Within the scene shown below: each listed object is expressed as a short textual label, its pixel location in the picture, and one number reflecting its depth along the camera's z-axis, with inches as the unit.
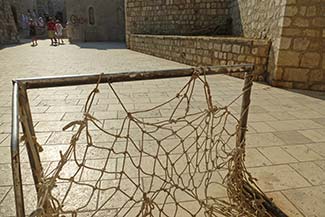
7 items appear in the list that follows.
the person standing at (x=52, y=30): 639.8
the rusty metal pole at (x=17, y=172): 41.7
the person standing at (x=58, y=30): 672.5
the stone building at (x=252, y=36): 201.2
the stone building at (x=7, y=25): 644.8
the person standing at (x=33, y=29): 683.4
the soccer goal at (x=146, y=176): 54.3
